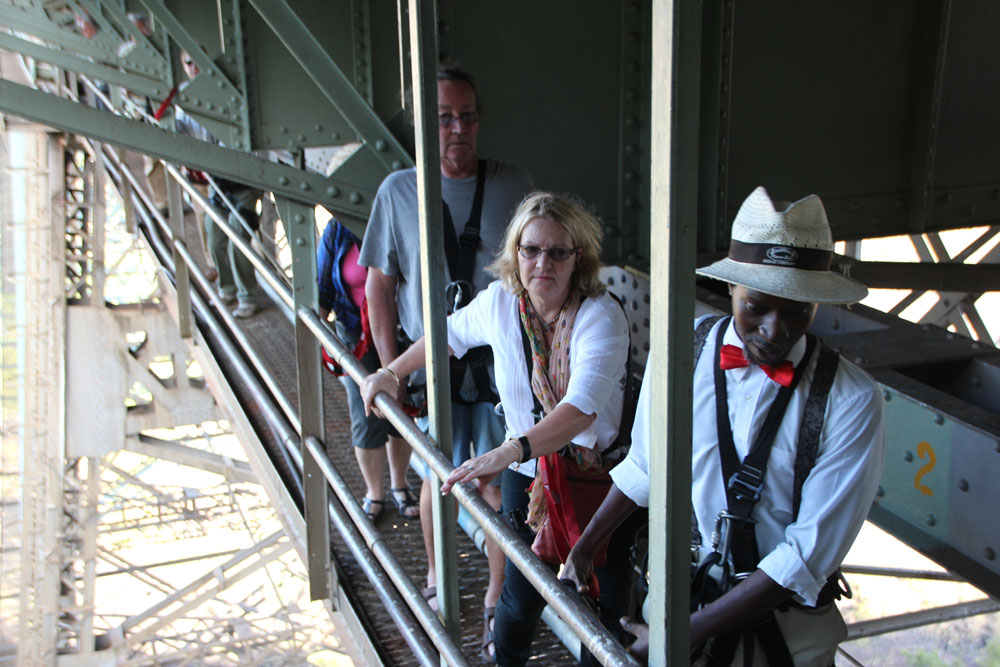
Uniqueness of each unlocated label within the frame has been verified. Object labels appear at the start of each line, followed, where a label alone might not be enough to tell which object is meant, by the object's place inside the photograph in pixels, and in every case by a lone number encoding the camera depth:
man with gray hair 3.15
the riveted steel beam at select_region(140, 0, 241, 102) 5.84
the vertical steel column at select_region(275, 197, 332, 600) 3.44
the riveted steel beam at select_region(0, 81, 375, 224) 3.94
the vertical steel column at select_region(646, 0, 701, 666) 1.19
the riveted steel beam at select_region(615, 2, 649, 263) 4.05
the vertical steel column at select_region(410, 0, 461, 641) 2.13
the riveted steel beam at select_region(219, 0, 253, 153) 5.66
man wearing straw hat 1.75
